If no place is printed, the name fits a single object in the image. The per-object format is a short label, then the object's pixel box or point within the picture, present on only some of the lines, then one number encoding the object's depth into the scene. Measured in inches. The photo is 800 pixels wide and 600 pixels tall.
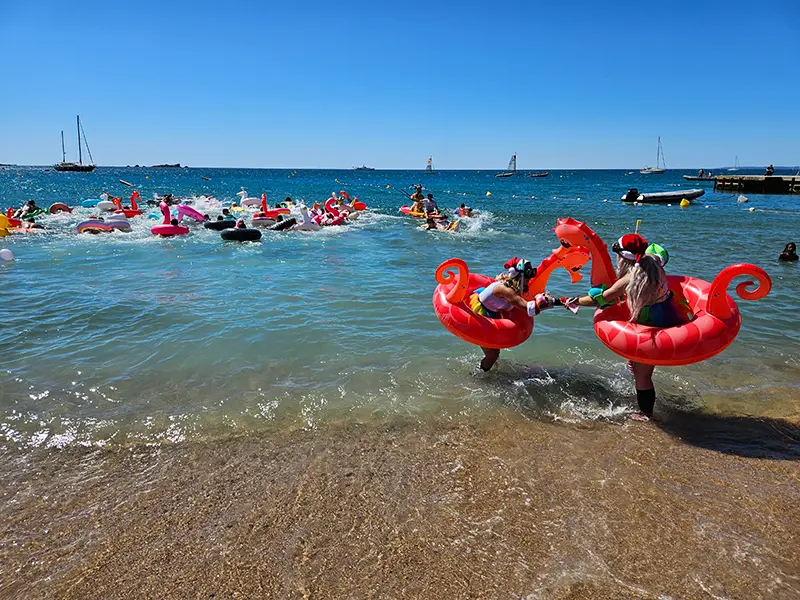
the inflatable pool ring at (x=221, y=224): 722.2
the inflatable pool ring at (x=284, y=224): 727.1
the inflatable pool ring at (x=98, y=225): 675.4
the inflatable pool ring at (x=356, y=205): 950.8
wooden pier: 1499.8
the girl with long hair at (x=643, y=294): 178.4
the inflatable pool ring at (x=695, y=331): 173.5
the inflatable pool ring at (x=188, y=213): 753.6
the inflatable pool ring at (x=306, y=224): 740.0
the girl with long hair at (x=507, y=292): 212.1
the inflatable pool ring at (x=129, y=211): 838.5
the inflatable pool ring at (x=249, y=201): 1000.9
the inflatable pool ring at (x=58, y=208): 927.0
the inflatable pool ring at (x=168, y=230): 657.0
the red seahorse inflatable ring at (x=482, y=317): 210.9
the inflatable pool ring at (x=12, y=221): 674.8
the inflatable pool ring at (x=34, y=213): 746.8
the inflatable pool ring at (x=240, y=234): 628.1
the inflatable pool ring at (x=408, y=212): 906.1
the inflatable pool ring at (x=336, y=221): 788.0
